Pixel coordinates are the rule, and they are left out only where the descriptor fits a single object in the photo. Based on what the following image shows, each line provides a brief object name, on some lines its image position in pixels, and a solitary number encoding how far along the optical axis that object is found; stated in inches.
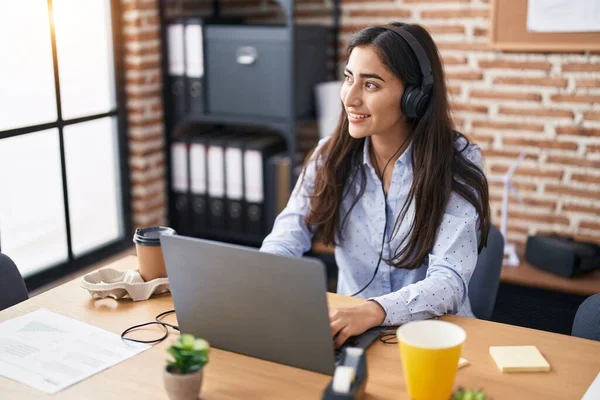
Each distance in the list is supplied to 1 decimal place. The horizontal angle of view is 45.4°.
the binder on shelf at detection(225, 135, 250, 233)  126.6
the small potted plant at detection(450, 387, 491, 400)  36.7
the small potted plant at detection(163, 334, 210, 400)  45.1
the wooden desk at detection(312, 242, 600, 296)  104.6
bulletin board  113.3
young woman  66.2
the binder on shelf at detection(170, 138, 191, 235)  132.4
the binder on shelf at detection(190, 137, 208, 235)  130.4
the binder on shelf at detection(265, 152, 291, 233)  125.3
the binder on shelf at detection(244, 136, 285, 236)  125.4
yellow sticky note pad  50.6
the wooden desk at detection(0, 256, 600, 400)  47.7
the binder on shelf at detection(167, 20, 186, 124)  127.2
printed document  50.0
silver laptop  47.2
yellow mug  43.5
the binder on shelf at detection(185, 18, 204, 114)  125.0
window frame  113.2
